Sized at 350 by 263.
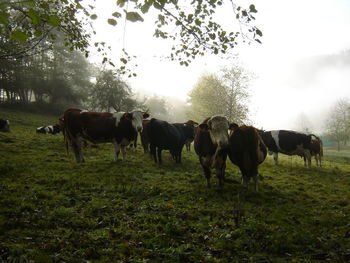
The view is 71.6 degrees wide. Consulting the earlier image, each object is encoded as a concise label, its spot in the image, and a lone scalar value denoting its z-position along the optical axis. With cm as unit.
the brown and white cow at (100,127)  1038
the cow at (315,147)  1397
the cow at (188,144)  1684
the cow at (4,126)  1672
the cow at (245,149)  709
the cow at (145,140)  1338
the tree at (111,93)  3055
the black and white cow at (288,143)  1300
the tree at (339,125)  4350
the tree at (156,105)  5516
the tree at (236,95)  3456
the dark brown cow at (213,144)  684
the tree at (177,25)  425
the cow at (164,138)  1104
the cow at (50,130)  1891
